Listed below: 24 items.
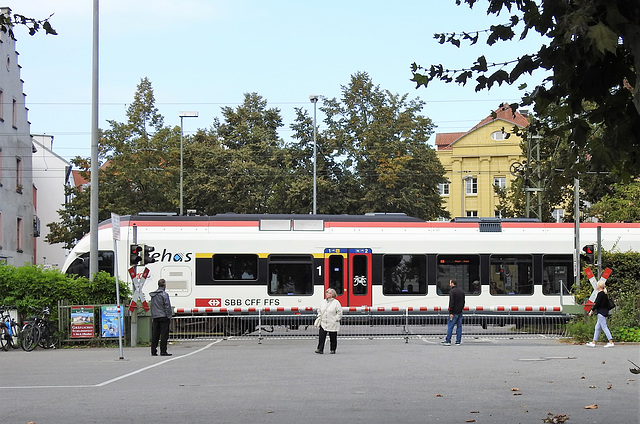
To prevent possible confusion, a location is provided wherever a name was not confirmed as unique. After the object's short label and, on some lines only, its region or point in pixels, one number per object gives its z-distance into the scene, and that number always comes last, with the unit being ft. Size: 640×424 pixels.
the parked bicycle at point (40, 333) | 70.54
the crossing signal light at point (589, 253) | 81.92
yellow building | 247.09
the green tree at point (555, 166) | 27.48
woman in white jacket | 64.95
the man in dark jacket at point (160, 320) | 64.08
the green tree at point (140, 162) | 149.89
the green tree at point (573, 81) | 23.17
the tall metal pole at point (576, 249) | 84.94
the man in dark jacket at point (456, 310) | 73.82
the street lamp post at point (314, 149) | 141.69
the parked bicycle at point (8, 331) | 71.20
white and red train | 88.38
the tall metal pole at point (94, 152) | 74.74
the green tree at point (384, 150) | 151.64
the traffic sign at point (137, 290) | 72.89
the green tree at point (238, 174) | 154.71
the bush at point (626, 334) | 72.74
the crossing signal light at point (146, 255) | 74.18
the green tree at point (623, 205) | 128.06
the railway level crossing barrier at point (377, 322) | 84.53
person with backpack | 68.44
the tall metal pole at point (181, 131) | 151.74
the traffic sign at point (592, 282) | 71.66
